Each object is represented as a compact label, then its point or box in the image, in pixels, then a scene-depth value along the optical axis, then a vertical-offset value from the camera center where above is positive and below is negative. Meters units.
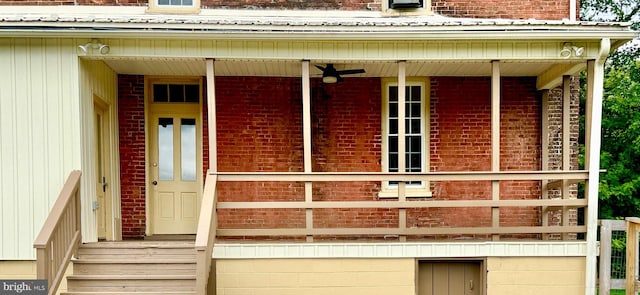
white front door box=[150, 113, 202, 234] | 7.75 -0.64
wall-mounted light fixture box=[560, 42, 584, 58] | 6.23 +1.08
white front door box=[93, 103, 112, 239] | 6.98 -0.57
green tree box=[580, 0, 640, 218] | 13.06 -0.41
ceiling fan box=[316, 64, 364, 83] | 7.14 +0.93
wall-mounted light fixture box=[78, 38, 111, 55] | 6.02 +1.12
